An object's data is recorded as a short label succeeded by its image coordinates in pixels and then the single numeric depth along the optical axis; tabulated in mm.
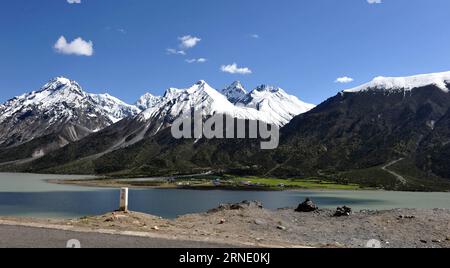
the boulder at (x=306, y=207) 43772
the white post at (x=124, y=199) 31844
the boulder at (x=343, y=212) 40222
